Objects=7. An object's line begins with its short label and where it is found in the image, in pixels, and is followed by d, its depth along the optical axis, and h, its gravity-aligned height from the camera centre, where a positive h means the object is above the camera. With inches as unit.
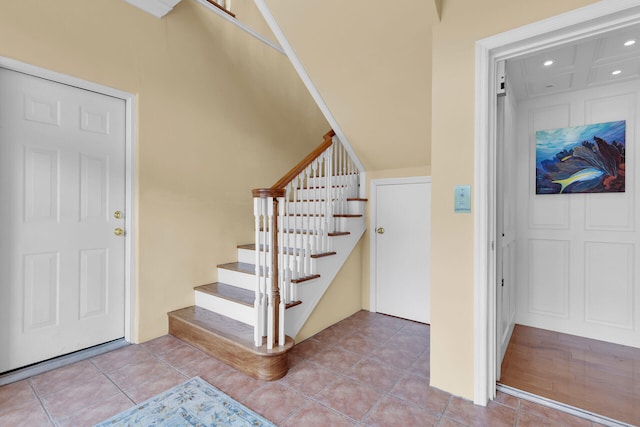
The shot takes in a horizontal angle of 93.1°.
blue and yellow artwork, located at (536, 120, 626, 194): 102.0 +19.5
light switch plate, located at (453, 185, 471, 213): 69.6 +3.5
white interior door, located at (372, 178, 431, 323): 120.9 -14.7
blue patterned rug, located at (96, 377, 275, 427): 62.1 -42.7
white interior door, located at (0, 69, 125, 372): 78.8 -1.3
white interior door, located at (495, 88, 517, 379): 78.2 -2.3
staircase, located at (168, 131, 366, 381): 81.7 -22.1
